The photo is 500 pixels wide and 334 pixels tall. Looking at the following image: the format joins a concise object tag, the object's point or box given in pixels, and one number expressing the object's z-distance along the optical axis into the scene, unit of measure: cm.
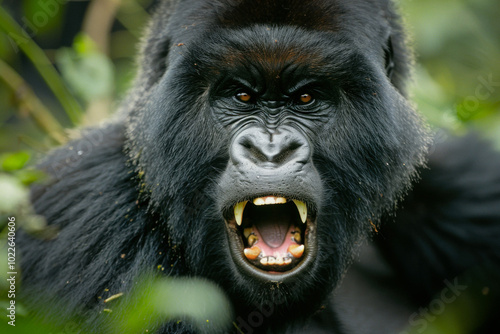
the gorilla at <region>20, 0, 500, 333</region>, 573
